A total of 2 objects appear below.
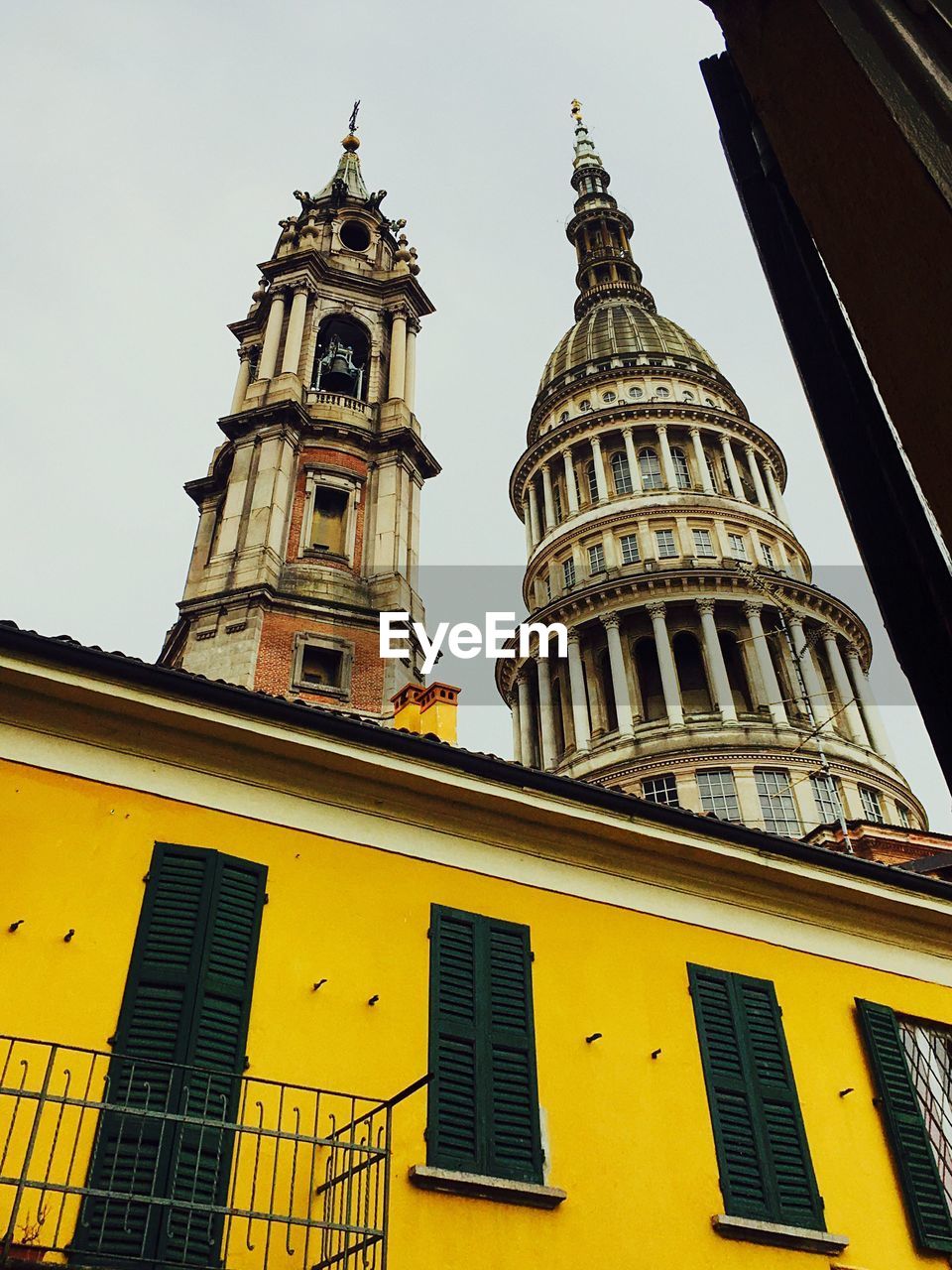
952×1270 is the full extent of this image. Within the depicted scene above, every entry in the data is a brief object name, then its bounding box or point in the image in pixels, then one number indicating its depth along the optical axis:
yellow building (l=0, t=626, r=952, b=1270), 8.70
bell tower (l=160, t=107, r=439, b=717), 28.52
